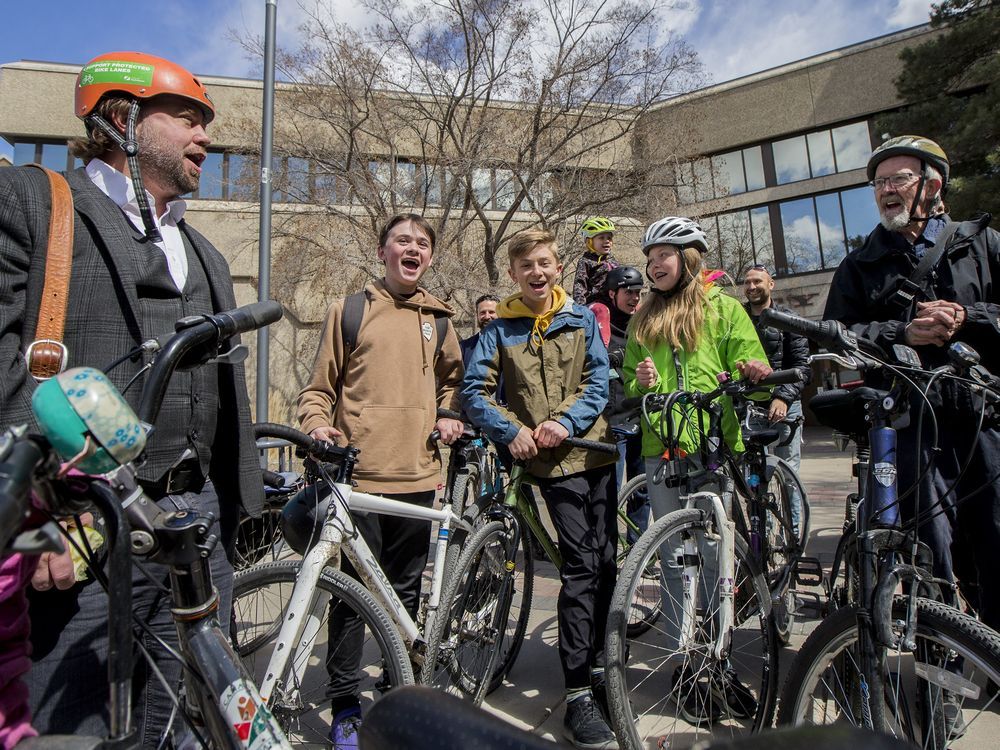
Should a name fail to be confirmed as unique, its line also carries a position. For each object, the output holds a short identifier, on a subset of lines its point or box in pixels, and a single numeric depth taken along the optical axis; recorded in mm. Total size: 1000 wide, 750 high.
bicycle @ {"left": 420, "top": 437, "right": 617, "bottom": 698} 2682
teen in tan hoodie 2824
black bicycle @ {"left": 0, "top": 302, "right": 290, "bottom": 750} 855
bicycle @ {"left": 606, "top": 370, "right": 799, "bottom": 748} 2410
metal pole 5840
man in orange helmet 1587
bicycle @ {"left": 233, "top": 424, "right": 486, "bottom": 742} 2195
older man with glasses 2459
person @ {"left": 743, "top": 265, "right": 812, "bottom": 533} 5277
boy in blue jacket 2709
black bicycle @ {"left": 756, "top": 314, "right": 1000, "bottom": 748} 1845
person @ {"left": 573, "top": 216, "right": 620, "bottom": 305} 5836
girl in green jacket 3076
